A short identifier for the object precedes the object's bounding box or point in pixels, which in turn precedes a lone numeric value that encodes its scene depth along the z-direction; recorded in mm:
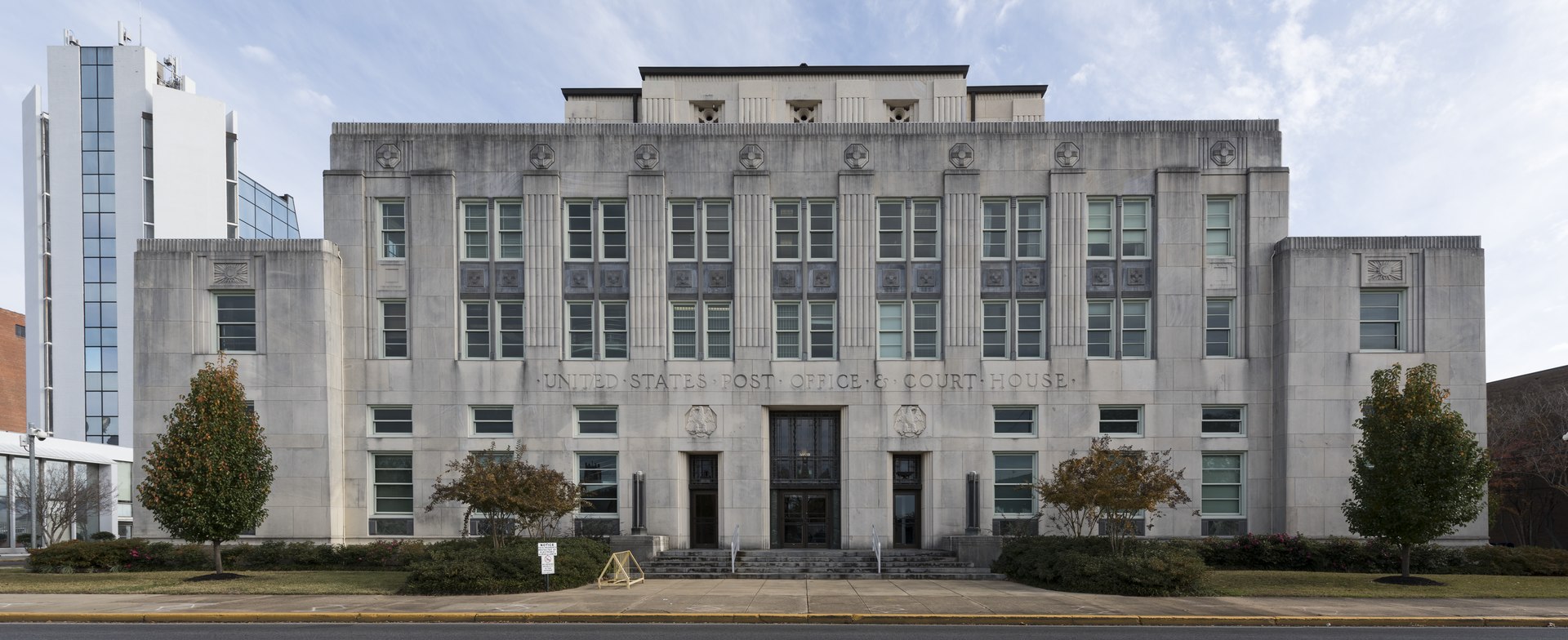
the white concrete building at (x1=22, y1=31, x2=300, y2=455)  65062
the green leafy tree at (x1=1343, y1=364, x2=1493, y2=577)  22656
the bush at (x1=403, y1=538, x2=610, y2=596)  21531
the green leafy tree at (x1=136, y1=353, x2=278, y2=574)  23266
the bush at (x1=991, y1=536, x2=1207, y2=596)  21469
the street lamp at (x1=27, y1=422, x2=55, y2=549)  38906
